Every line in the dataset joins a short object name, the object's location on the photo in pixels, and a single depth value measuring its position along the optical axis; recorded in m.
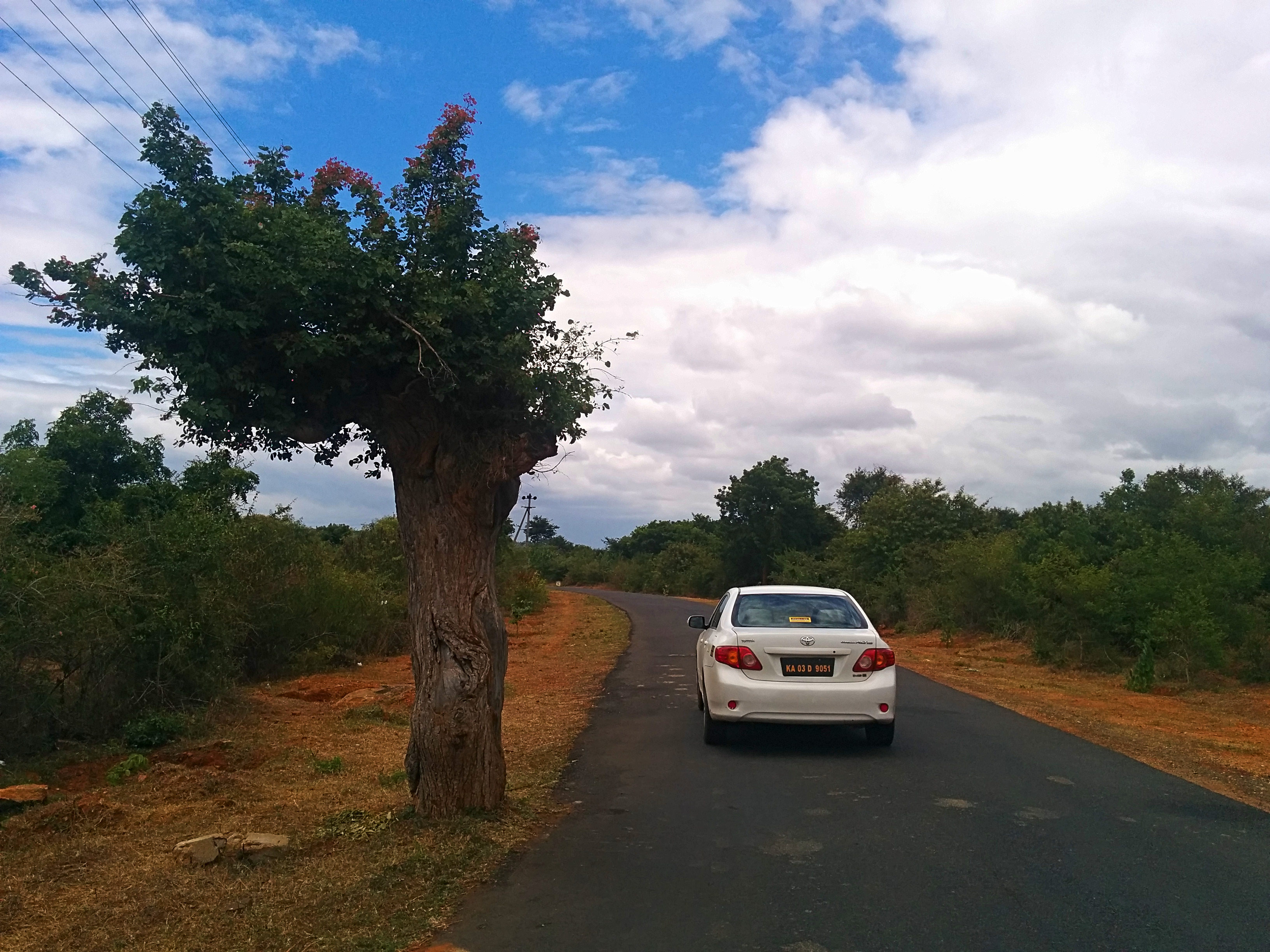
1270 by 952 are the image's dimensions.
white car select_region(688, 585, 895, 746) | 9.30
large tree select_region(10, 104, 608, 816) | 6.15
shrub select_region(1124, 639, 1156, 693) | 17.28
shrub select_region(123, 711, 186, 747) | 10.62
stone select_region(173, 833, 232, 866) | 6.01
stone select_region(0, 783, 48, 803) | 7.54
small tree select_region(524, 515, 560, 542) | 106.12
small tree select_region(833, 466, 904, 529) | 58.78
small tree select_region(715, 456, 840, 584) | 56.12
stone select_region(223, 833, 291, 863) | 6.05
